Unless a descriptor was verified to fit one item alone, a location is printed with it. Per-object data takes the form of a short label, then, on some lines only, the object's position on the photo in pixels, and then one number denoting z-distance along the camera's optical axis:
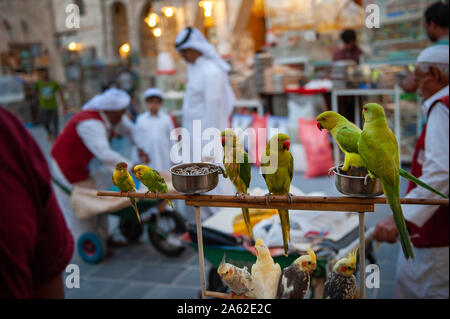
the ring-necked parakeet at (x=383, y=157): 0.98
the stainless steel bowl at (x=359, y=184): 1.03
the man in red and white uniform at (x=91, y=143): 3.46
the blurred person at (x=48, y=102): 8.65
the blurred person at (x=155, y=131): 4.77
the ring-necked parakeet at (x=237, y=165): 1.19
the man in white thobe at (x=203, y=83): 3.43
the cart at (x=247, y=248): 1.89
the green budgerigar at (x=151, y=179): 1.27
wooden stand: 1.07
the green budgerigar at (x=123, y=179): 1.27
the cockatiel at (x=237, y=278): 1.26
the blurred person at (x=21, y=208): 1.10
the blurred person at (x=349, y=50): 6.14
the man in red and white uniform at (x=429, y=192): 2.00
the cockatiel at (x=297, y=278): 1.23
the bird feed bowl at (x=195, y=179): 1.14
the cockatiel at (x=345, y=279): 1.20
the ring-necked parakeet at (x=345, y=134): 1.03
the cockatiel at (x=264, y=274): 1.25
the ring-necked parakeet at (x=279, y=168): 1.10
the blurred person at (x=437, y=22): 3.09
